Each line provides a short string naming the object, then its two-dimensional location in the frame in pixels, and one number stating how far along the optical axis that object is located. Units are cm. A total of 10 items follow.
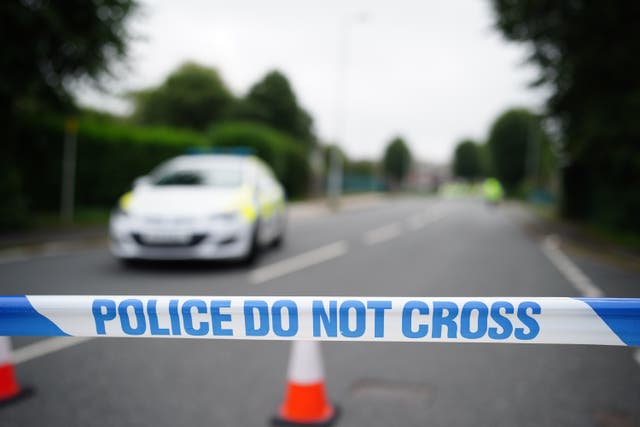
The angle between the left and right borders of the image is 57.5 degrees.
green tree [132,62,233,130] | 5950
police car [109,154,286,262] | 794
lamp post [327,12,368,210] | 2972
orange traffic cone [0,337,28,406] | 346
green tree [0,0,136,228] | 1081
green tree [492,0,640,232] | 1360
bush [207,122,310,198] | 2844
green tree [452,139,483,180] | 11950
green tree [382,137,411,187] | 11581
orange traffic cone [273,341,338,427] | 328
